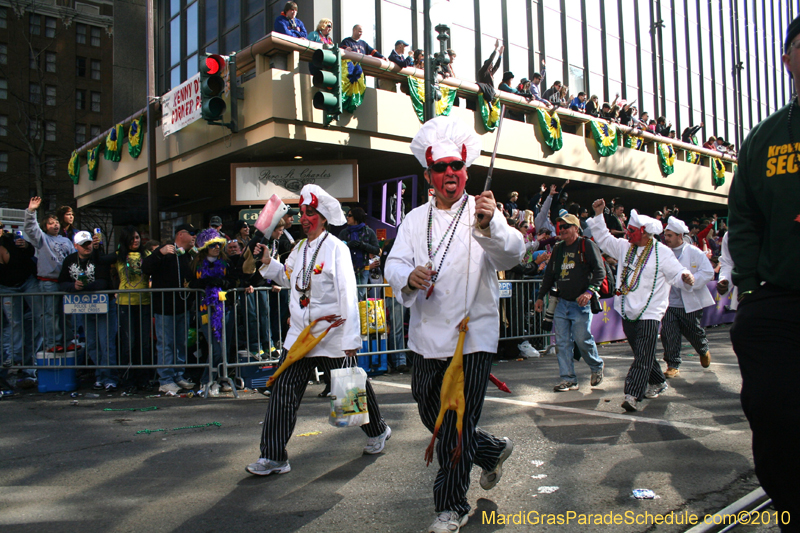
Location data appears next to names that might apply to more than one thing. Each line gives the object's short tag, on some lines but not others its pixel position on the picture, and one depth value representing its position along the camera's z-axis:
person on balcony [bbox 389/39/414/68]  14.56
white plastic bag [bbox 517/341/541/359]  10.73
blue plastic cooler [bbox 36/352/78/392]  8.05
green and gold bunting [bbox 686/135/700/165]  24.44
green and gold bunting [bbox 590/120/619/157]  19.41
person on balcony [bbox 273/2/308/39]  13.52
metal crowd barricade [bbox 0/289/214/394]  7.95
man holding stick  3.25
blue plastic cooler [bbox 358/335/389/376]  8.92
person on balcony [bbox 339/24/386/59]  14.06
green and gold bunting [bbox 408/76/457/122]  14.30
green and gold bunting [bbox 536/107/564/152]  17.90
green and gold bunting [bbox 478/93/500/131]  16.23
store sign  15.03
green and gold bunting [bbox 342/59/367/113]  13.42
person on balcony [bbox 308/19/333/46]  13.85
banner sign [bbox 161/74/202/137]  14.27
